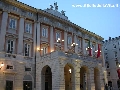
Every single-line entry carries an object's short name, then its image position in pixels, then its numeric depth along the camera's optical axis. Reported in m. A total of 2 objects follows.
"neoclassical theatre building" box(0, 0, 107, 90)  26.25
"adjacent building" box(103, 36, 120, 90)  55.97
